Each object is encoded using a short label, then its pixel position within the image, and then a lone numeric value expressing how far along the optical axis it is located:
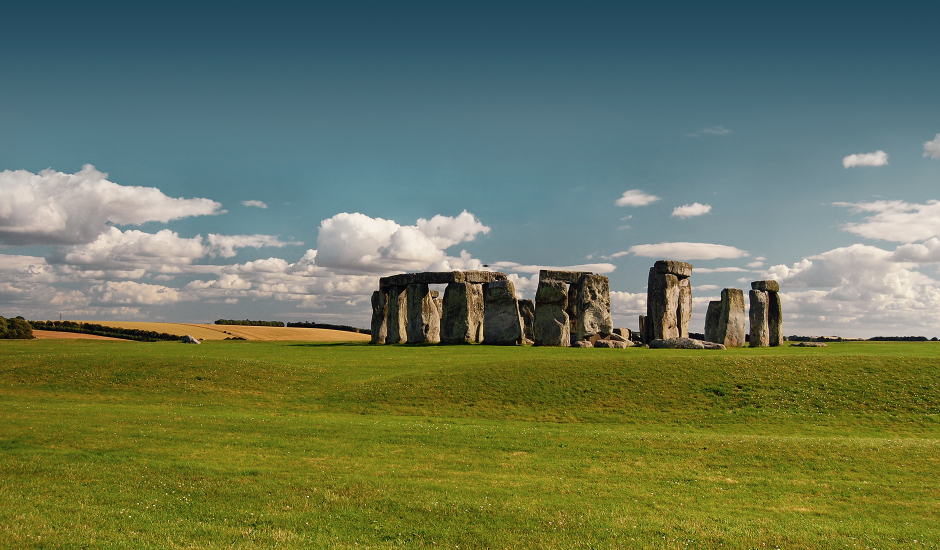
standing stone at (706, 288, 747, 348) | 37.84
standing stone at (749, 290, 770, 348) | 38.19
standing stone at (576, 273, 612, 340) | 37.31
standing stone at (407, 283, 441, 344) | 40.06
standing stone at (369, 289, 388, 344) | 42.31
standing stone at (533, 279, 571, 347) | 35.88
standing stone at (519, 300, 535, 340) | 41.69
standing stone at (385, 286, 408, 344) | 41.38
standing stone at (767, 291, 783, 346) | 39.31
